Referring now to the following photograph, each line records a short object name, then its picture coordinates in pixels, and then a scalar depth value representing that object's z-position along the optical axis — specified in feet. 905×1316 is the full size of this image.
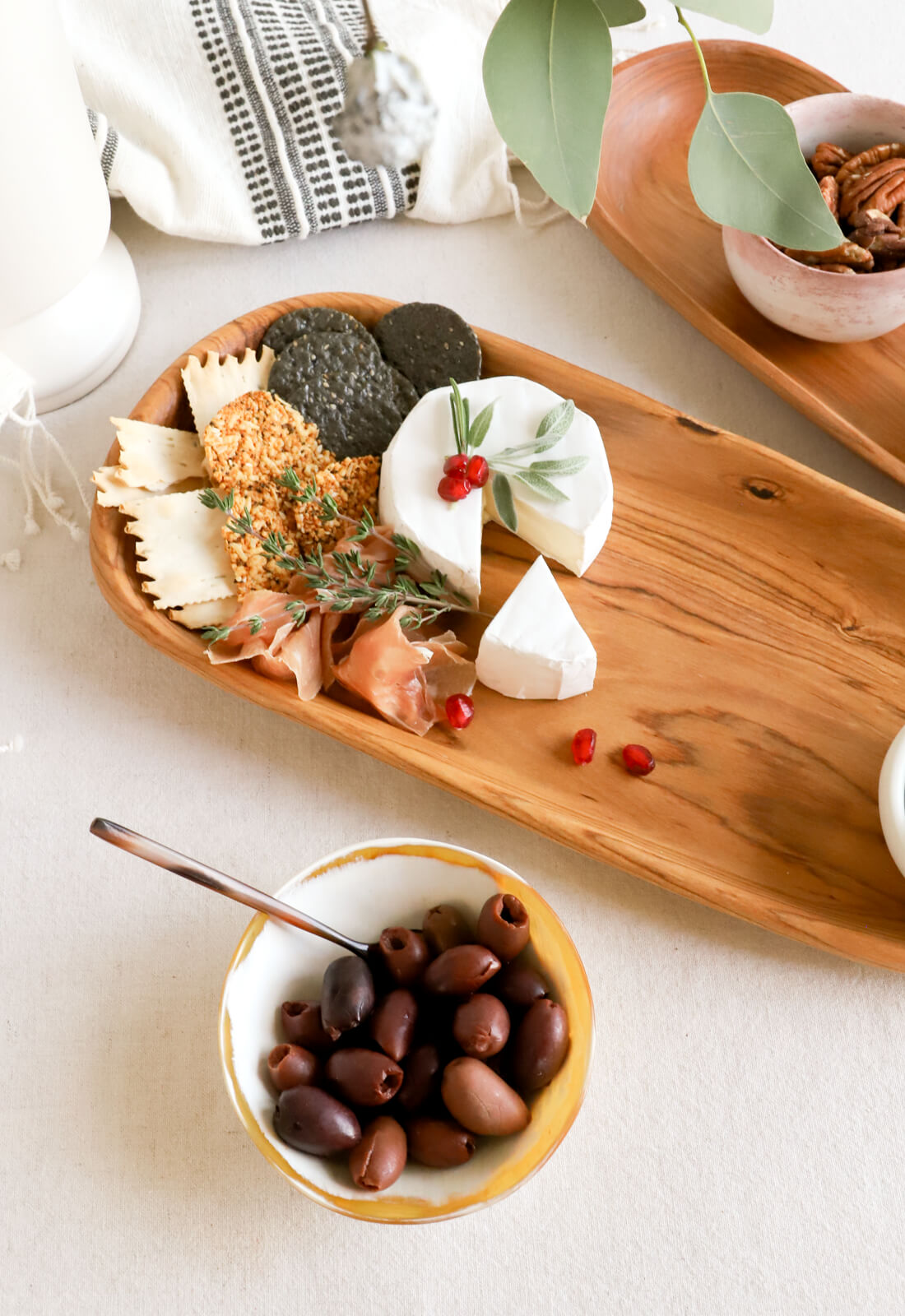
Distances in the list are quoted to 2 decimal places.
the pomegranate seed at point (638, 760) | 2.63
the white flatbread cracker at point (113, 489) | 2.69
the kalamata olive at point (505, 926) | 2.35
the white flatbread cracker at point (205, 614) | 2.67
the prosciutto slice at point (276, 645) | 2.60
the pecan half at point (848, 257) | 2.73
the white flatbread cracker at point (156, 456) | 2.71
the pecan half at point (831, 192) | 2.77
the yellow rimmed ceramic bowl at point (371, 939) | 2.28
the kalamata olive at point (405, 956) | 2.38
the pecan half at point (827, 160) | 2.82
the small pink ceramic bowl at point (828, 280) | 2.73
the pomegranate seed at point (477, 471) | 2.68
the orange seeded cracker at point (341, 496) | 2.71
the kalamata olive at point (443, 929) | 2.40
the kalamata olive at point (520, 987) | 2.36
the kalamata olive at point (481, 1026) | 2.31
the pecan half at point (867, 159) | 2.81
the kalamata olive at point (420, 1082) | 2.33
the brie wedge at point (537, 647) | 2.62
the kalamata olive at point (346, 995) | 2.33
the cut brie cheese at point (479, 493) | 2.68
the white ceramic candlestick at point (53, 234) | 2.52
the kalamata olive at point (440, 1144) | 2.29
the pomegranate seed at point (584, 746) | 2.63
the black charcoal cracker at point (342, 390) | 2.78
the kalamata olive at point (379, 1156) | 2.27
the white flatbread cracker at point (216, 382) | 2.76
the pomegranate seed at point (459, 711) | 2.64
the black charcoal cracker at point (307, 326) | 2.83
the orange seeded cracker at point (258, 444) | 2.69
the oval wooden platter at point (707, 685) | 2.57
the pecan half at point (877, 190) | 2.76
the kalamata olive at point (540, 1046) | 2.31
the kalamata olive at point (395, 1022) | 2.33
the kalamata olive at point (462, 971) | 2.34
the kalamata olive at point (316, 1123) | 2.28
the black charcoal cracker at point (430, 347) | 2.82
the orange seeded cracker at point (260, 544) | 2.66
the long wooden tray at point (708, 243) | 2.86
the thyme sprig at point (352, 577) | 2.64
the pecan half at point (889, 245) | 2.74
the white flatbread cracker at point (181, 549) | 2.67
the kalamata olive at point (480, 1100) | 2.29
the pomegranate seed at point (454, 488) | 2.66
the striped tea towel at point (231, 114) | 3.02
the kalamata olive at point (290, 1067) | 2.32
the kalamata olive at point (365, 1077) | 2.29
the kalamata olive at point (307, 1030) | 2.36
